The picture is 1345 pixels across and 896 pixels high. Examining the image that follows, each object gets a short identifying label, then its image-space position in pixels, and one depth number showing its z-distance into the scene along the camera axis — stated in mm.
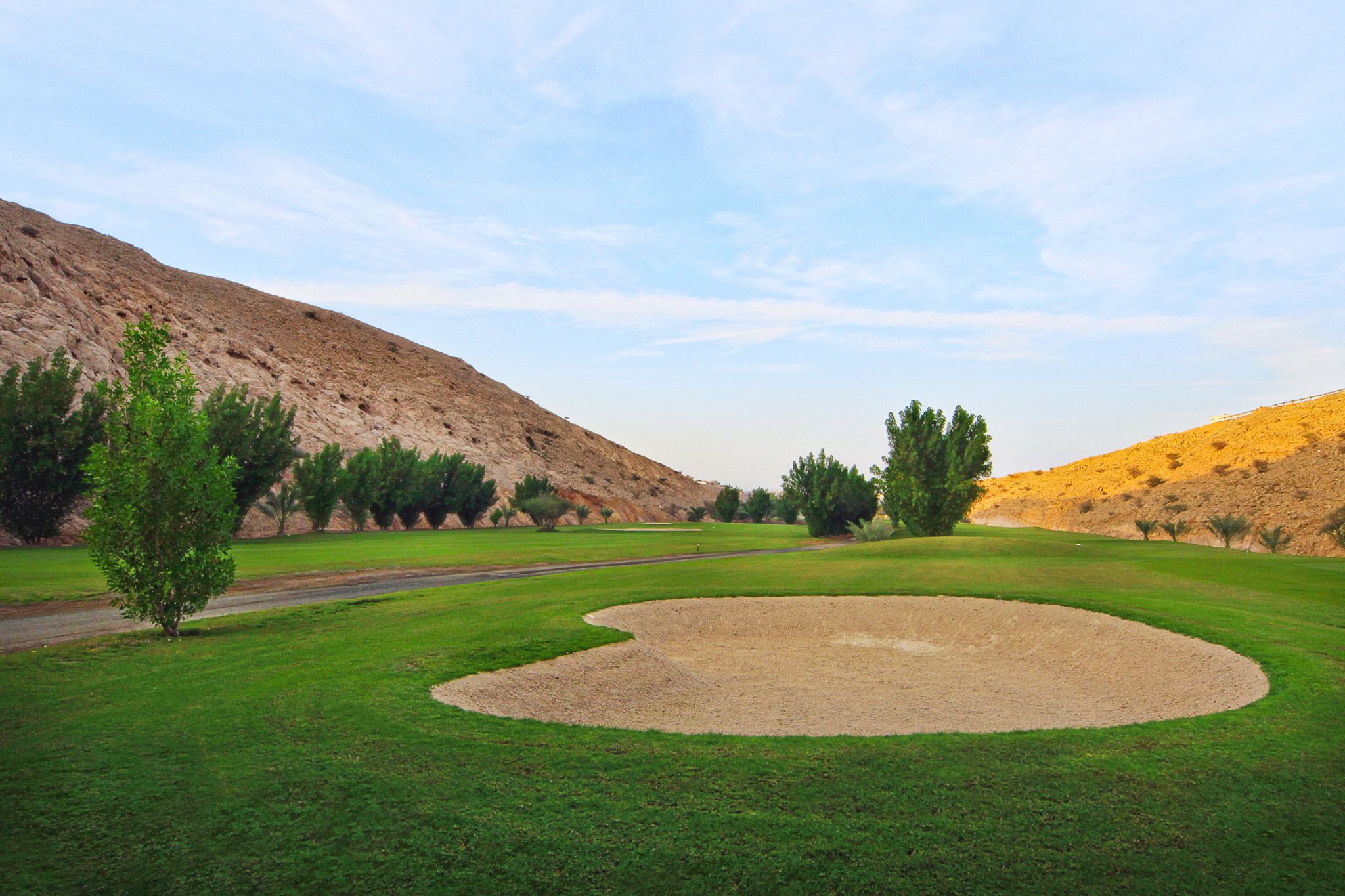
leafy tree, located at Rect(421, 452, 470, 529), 56219
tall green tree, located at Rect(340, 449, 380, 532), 48656
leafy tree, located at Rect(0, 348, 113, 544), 32250
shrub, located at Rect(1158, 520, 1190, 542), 40547
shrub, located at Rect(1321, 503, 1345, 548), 40834
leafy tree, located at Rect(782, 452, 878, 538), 50594
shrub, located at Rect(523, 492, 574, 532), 53531
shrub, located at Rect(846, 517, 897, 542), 37875
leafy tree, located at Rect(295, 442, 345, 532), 45000
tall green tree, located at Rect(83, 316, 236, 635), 11883
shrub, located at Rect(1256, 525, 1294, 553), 31312
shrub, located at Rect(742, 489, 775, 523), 82062
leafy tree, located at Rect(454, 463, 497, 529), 59094
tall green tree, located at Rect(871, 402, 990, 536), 36781
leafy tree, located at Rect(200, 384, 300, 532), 39156
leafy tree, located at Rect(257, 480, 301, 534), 45688
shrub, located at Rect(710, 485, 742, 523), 76188
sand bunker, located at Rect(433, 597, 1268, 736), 9234
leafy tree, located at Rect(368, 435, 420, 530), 51156
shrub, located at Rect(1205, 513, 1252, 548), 33906
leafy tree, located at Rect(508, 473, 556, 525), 59906
